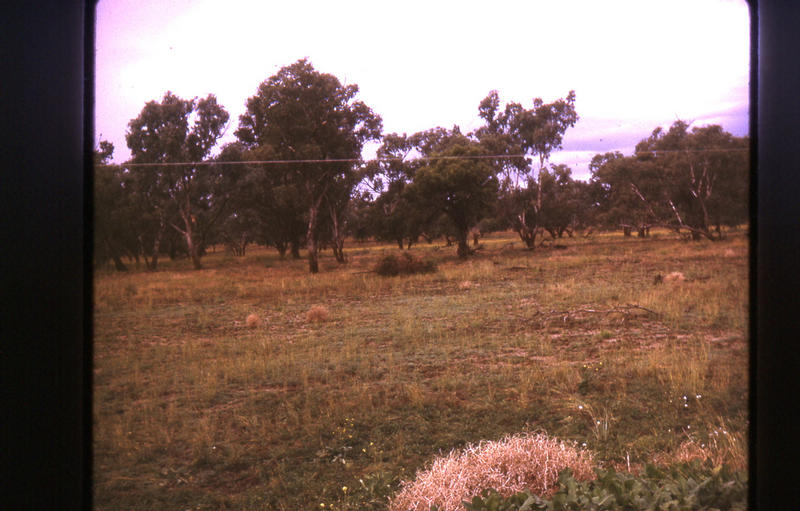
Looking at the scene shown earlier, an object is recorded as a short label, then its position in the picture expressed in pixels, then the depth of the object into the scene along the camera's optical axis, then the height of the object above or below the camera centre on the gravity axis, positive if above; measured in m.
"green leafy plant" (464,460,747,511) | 2.43 -1.25
